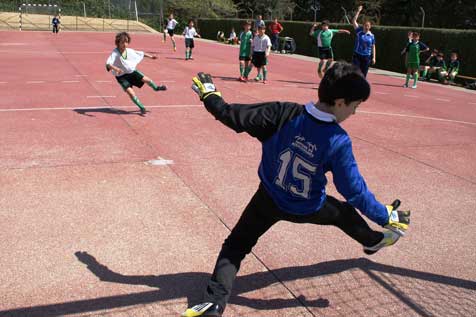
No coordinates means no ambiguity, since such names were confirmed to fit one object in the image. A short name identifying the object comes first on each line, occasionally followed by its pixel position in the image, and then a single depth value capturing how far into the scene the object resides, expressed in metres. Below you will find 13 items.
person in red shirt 26.61
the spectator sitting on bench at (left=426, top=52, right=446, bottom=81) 20.52
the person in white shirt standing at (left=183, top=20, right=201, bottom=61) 21.87
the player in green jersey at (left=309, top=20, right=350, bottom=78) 16.61
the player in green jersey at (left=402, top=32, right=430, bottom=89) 16.70
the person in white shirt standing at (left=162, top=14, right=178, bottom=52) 28.74
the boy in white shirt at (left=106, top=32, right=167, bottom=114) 9.47
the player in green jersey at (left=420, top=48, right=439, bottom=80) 20.80
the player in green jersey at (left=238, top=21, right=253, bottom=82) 16.25
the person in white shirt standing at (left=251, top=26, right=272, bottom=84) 15.89
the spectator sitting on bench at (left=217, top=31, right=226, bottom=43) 41.66
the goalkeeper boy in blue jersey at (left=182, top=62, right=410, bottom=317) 2.87
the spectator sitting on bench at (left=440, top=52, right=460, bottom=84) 20.23
